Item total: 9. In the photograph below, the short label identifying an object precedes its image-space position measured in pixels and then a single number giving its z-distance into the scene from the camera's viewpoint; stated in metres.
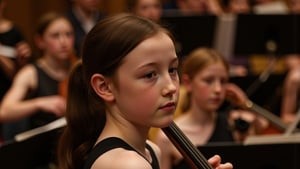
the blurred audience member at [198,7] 7.46
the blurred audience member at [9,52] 4.99
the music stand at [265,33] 5.63
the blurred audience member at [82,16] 6.17
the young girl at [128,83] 1.71
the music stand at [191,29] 5.73
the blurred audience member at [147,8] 6.23
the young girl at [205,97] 3.77
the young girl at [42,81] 4.17
